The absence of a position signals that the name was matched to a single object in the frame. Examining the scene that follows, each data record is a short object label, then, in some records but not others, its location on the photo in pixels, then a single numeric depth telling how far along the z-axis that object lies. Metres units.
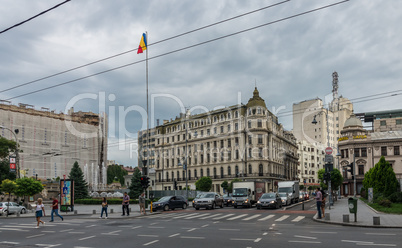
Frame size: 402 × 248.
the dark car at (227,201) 46.50
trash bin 21.45
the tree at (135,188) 69.31
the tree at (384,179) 41.38
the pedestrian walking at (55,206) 26.08
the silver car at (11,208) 35.94
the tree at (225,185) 79.50
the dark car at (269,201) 35.62
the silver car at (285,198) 41.18
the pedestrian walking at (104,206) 27.77
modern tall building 127.42
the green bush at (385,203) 32.78
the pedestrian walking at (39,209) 22.15
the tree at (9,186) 41.75
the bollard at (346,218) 21.19
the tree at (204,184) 79.38
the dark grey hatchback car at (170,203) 37.38
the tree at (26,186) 41.19
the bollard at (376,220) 19.41
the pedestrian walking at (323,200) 25.05
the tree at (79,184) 66.25
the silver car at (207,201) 38.31
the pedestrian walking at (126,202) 30.77
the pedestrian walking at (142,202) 32.47
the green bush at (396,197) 38.32
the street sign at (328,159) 32.22
